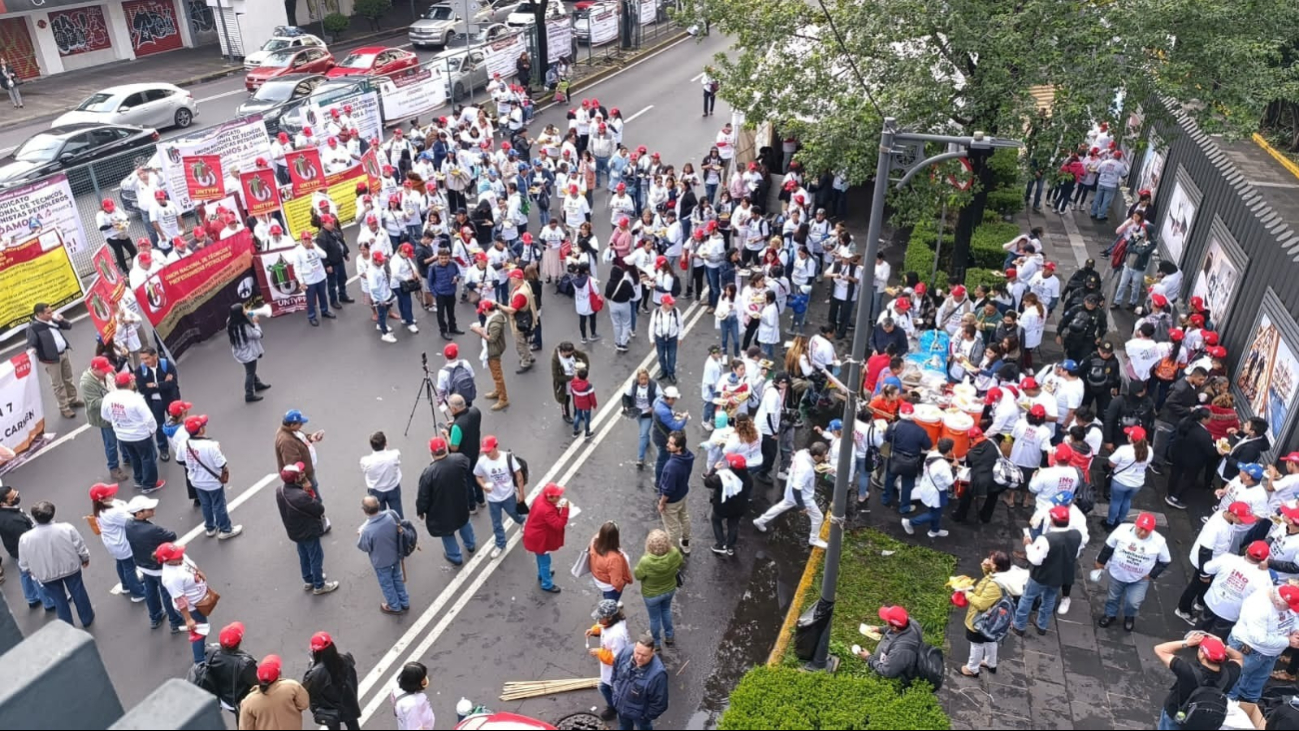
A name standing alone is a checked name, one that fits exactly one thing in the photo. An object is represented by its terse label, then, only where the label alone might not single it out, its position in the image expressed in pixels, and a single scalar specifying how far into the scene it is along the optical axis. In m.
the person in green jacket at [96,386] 12.02
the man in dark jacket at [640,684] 7.91
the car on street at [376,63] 30.08
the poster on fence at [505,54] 30.03
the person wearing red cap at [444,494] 10.16
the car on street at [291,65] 30.62
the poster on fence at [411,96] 26.14
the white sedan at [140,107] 25.88
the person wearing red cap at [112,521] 9.53
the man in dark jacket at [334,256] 16.62
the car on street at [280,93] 26.39
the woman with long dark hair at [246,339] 13.42
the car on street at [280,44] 33.19
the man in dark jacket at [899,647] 8.34
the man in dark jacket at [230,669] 7.87
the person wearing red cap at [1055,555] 9.40
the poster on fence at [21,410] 12.41
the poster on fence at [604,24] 37.41
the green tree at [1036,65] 13.73
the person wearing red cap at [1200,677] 7.78
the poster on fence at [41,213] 16.17
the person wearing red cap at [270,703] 7.20
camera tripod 12.74
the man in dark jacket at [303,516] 9.76
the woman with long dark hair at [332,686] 7.82
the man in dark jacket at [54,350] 13.29
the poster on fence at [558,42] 32.59
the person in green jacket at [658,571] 9.05
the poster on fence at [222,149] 19.47
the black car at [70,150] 20.66
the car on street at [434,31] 38.97
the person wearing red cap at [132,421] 11.45
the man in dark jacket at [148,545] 9.38
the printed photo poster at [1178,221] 17.09
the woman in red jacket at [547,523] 9.90
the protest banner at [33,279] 15.81
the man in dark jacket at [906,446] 11.26
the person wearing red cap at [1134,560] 9.43
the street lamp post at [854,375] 8.16
